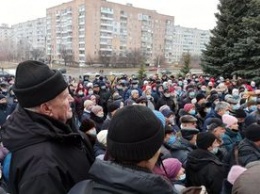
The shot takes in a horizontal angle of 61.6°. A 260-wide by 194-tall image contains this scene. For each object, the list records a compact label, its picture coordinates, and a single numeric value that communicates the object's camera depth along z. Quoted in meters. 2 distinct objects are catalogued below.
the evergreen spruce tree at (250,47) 11.78
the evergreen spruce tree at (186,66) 18.47
